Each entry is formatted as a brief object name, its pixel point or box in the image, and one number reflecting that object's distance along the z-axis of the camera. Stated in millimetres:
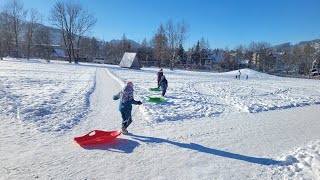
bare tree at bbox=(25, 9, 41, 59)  75375
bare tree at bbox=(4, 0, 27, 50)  69625
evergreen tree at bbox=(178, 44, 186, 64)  90688
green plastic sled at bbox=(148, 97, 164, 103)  13453
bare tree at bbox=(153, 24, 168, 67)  76000
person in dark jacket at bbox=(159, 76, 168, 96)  15859
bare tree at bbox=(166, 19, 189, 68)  71938
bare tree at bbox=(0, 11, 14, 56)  68844
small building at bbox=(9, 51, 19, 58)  71375
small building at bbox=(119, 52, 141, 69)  56844
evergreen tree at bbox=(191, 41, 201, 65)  96956
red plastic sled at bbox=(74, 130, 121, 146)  6609
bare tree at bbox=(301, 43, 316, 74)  87700
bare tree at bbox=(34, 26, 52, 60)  84688
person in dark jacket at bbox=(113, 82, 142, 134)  7859
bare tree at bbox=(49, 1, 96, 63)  64250
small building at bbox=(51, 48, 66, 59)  101425
